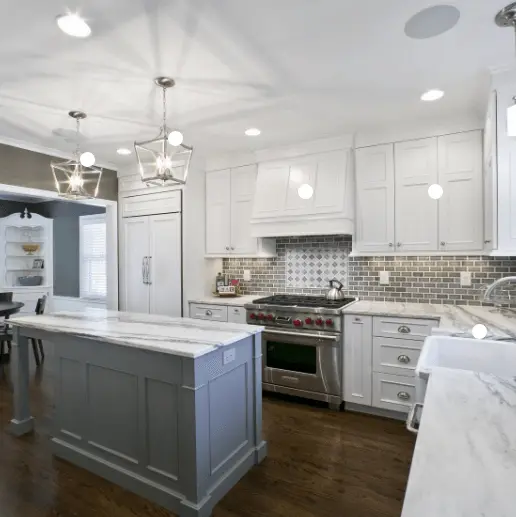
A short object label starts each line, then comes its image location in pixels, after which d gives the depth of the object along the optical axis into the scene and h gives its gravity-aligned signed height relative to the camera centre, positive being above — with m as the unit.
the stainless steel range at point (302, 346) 3.28 -0.84
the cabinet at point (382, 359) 3.01 -0.89
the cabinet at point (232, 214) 4.13 +0.50
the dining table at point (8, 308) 4.29 -0.60
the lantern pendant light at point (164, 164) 2.10 +0.56
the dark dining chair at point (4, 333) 4.35 -0.92
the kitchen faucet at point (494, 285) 1.82 -0.15
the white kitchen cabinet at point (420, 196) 3.05 +0.53
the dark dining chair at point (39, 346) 4.64 -1.16
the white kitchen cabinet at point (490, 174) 2.37 +0.57
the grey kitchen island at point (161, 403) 1.91 -0.86
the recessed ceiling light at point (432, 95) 2.60 +1.17
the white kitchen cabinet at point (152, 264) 4.24 -0.08
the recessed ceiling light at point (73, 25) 1.79 +1.19
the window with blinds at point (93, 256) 6.31 +0.03
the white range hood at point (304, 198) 3.53 +0.61
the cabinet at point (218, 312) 3.78 -0.60
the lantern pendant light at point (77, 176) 2.48 +0.60
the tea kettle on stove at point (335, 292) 3.65 -0.36
